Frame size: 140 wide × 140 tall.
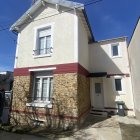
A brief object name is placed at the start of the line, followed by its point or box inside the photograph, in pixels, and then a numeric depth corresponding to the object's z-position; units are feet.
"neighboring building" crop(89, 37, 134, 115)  37.12
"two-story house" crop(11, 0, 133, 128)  27.35
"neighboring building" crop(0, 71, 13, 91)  56.08
